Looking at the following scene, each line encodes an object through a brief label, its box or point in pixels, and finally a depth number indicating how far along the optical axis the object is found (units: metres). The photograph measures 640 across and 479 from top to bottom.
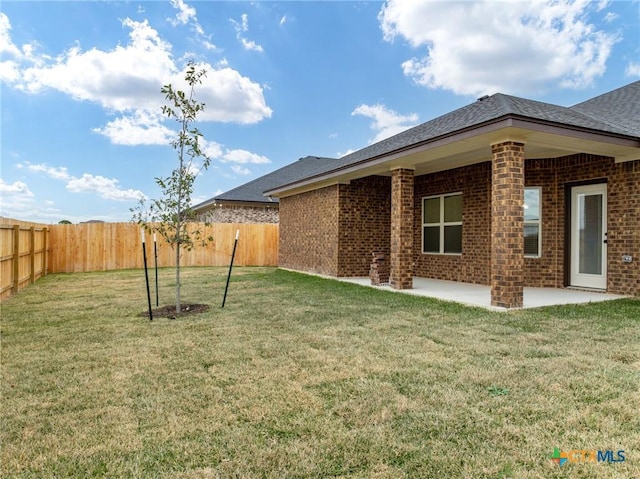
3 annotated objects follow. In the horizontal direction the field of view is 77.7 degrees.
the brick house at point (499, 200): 6.32
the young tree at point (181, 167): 6.38
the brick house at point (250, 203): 19.23
